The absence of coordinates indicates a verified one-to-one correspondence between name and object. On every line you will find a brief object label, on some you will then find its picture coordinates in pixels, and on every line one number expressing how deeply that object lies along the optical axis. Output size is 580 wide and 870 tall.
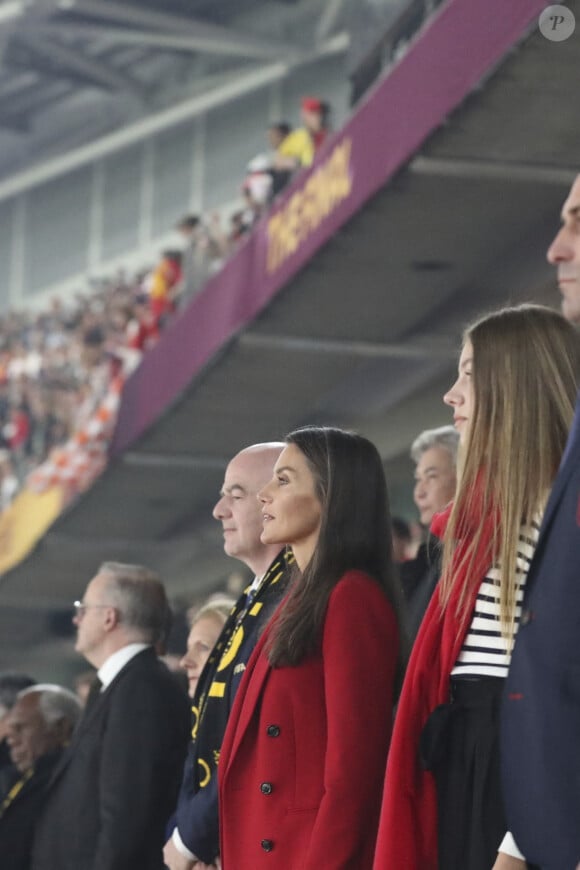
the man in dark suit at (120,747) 8.73
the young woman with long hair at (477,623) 5.33
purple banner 11.81
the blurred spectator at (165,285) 26.83
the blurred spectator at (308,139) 21.11
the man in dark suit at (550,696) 4.49
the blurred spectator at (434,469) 9.15
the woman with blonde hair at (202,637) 9.26
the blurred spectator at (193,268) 23.48
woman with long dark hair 6.18
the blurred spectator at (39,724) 11.41
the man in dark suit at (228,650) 7.39
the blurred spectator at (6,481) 32.62
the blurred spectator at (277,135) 24.12
